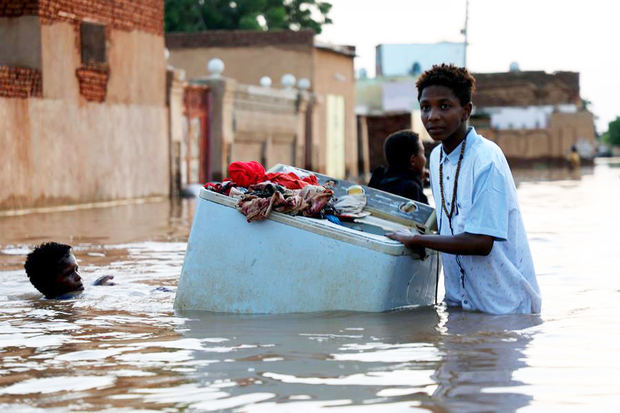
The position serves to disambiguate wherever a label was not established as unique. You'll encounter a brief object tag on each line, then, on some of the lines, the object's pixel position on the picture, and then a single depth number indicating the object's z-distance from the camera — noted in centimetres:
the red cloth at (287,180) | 591
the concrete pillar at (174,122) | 2078
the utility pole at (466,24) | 3556
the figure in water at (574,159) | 4594
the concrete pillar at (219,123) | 2320
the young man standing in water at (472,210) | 506
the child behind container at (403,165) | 712
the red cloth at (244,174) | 589
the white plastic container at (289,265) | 542
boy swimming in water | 703
